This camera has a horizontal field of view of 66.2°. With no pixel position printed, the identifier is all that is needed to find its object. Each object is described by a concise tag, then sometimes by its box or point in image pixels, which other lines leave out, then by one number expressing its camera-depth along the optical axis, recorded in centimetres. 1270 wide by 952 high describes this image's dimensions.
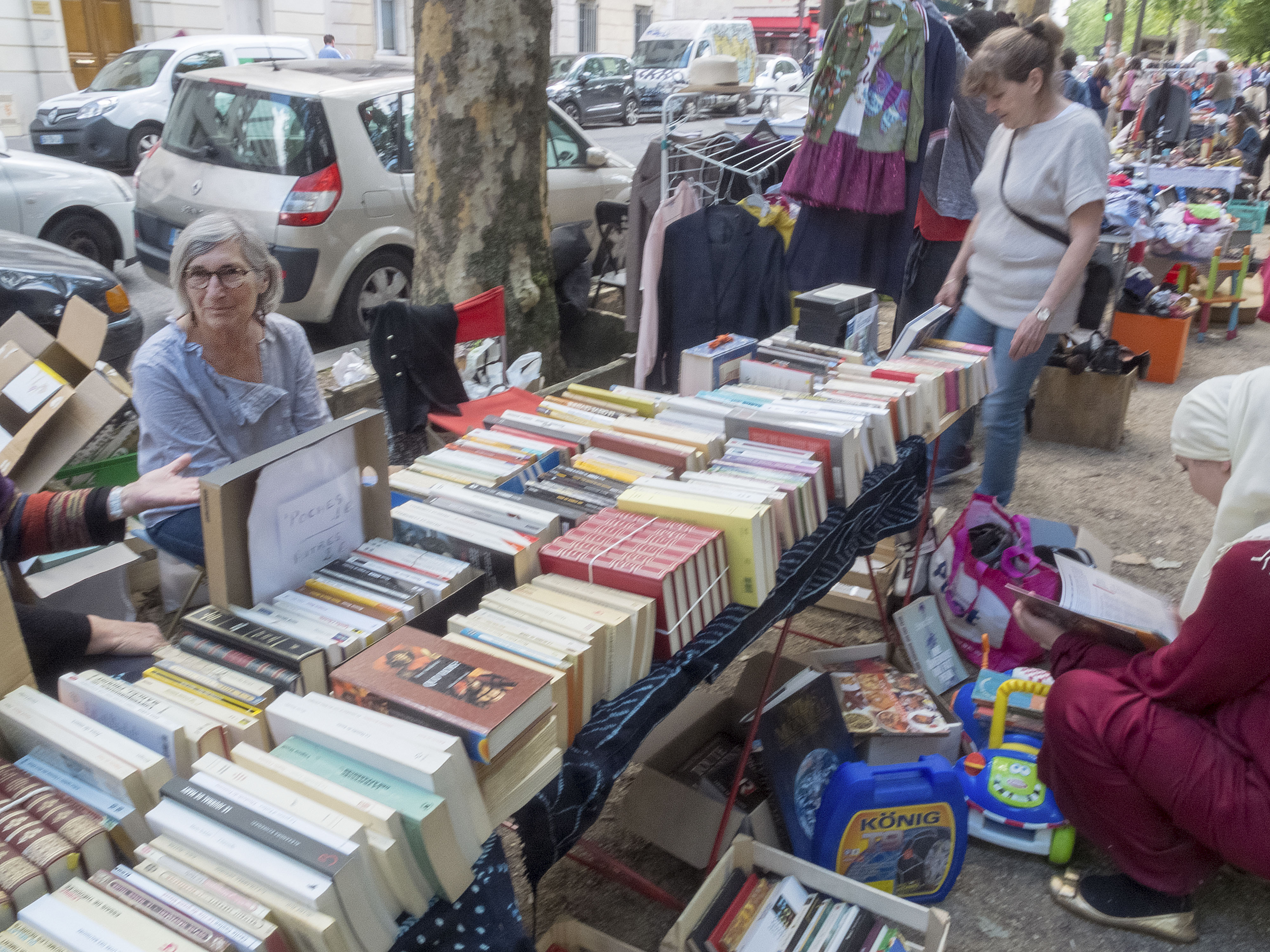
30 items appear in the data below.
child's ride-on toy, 254
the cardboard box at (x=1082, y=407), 523
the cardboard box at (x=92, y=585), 311
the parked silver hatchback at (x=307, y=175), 593
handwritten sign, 168
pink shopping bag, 333
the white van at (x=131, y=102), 1202
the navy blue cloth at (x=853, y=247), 445
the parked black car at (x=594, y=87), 1977
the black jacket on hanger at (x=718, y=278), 449
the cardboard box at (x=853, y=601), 368
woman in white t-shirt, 343
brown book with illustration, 134
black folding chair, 621
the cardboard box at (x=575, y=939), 207
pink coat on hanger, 448
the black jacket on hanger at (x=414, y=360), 370
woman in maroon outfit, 202
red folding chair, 378
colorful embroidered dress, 413
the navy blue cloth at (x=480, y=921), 129
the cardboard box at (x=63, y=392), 308
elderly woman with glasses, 267
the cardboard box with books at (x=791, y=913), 208
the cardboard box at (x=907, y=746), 272
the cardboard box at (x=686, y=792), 237
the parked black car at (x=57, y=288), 502
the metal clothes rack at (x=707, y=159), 465
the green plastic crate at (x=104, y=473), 349
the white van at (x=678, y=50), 2234
